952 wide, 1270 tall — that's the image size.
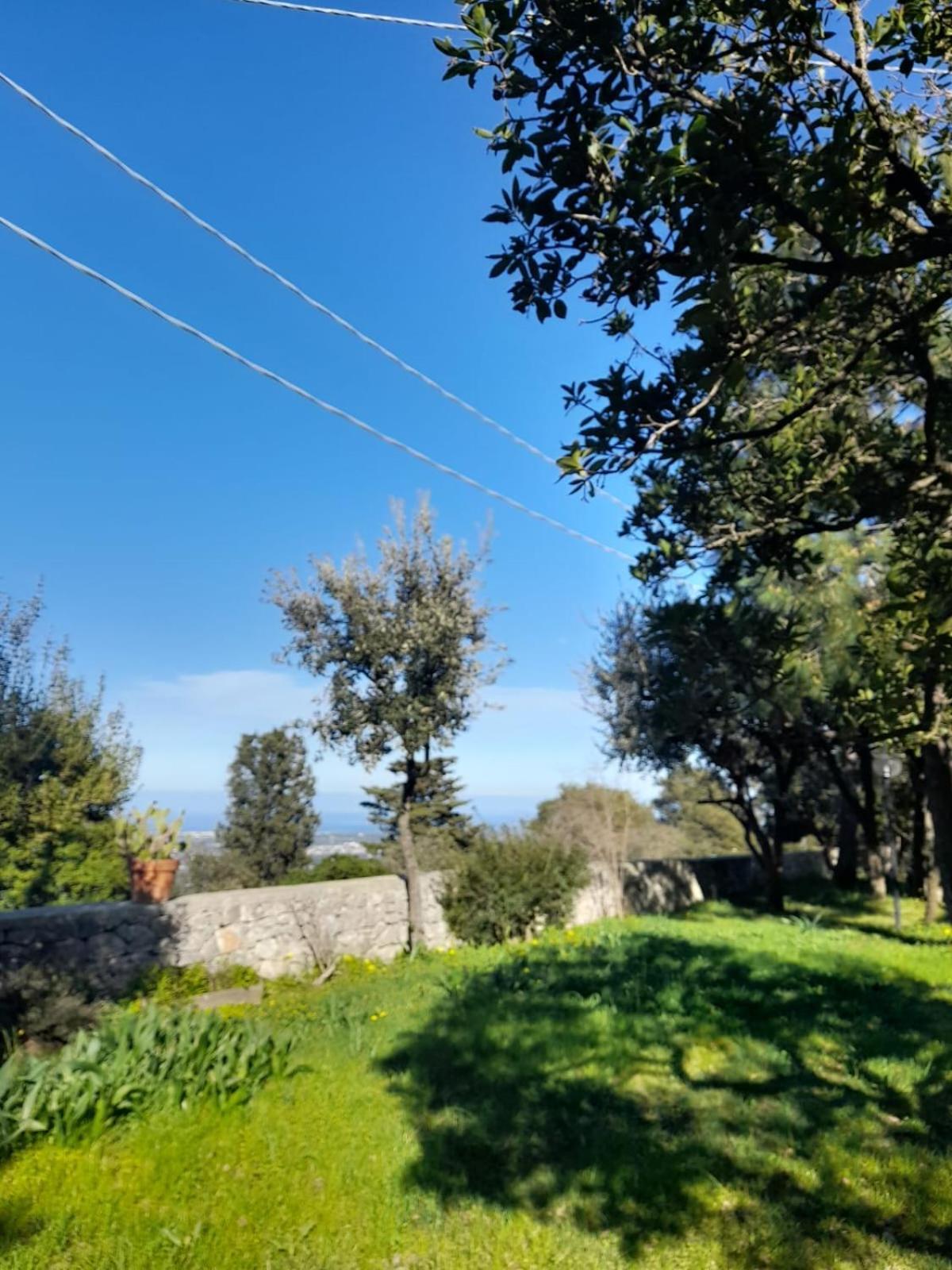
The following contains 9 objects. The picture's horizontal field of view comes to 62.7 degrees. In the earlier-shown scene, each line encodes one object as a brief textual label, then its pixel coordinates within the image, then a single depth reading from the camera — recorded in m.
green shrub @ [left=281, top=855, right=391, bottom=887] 13.20
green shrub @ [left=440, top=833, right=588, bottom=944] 11.23
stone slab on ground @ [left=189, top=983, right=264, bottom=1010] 8.19
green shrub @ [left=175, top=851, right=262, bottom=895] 16.83
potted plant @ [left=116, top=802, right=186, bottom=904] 9.09
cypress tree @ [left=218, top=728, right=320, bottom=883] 17.53
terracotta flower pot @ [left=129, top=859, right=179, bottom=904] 9.07
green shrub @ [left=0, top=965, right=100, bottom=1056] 5.78
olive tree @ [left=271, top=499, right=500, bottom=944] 11.38
